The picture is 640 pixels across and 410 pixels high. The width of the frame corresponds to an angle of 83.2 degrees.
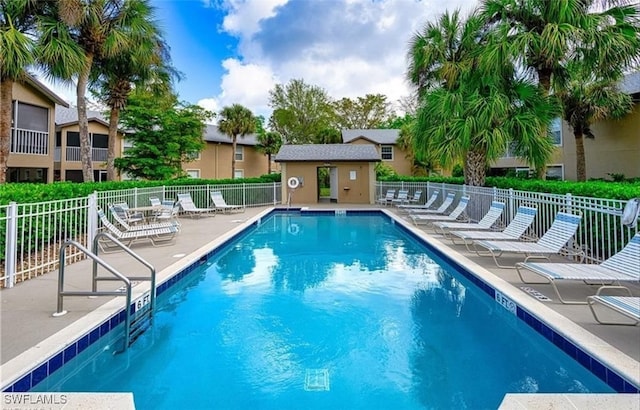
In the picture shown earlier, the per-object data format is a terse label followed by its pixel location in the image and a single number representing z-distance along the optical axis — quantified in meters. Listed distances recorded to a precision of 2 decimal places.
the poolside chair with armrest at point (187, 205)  14.33
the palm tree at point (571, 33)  9.12
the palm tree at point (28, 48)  10.85
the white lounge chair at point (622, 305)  3.11
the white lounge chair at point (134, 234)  8.10
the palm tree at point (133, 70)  13.99
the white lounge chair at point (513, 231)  7.23
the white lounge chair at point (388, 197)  20.06
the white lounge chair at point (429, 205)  14.98
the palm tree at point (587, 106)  14.51
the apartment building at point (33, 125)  16.86
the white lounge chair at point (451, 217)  10.95
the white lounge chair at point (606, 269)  4.10
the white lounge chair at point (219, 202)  16.16
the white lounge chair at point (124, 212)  9.35
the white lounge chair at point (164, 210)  11.26
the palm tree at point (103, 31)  12.80
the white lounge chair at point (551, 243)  5.78
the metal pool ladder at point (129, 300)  3.80
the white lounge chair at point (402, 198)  18.74
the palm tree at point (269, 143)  32.75
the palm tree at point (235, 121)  29.84
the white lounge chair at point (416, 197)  18.70
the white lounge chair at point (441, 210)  12.74
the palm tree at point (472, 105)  10.30
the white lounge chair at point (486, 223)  8.78
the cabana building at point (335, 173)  21.44
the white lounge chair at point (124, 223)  8.73
